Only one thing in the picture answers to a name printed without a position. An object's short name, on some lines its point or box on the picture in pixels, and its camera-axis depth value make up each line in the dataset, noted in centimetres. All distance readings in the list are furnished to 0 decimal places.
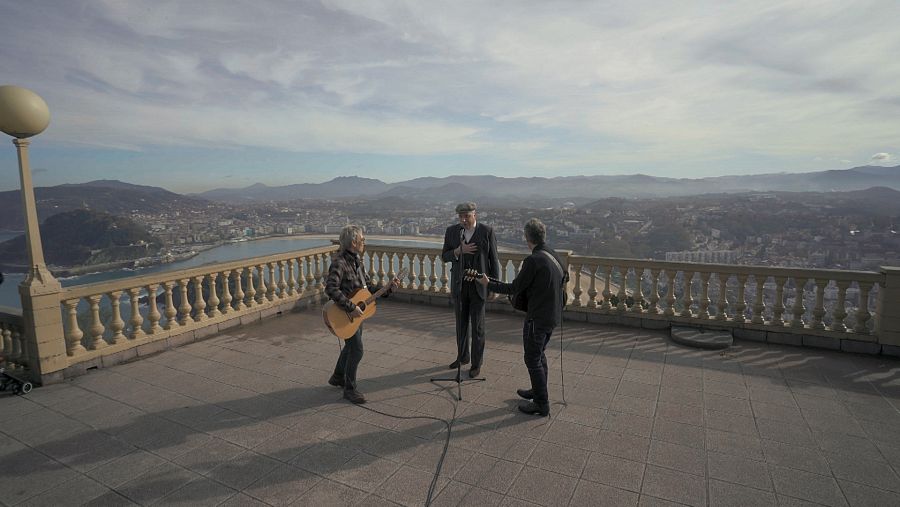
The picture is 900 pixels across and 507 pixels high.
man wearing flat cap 477
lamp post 450
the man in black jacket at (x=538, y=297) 366
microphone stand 438
